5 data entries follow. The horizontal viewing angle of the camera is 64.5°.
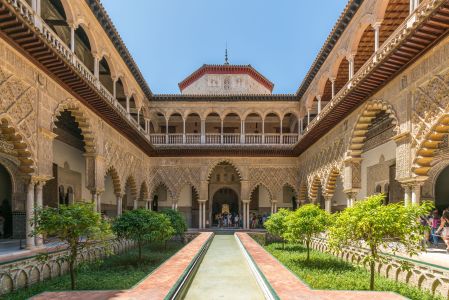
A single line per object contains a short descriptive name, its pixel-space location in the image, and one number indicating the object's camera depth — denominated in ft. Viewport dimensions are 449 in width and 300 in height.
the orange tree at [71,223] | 19.97
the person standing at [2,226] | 41.37
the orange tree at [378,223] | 18.01
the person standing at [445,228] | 30.06
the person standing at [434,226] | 33.45
